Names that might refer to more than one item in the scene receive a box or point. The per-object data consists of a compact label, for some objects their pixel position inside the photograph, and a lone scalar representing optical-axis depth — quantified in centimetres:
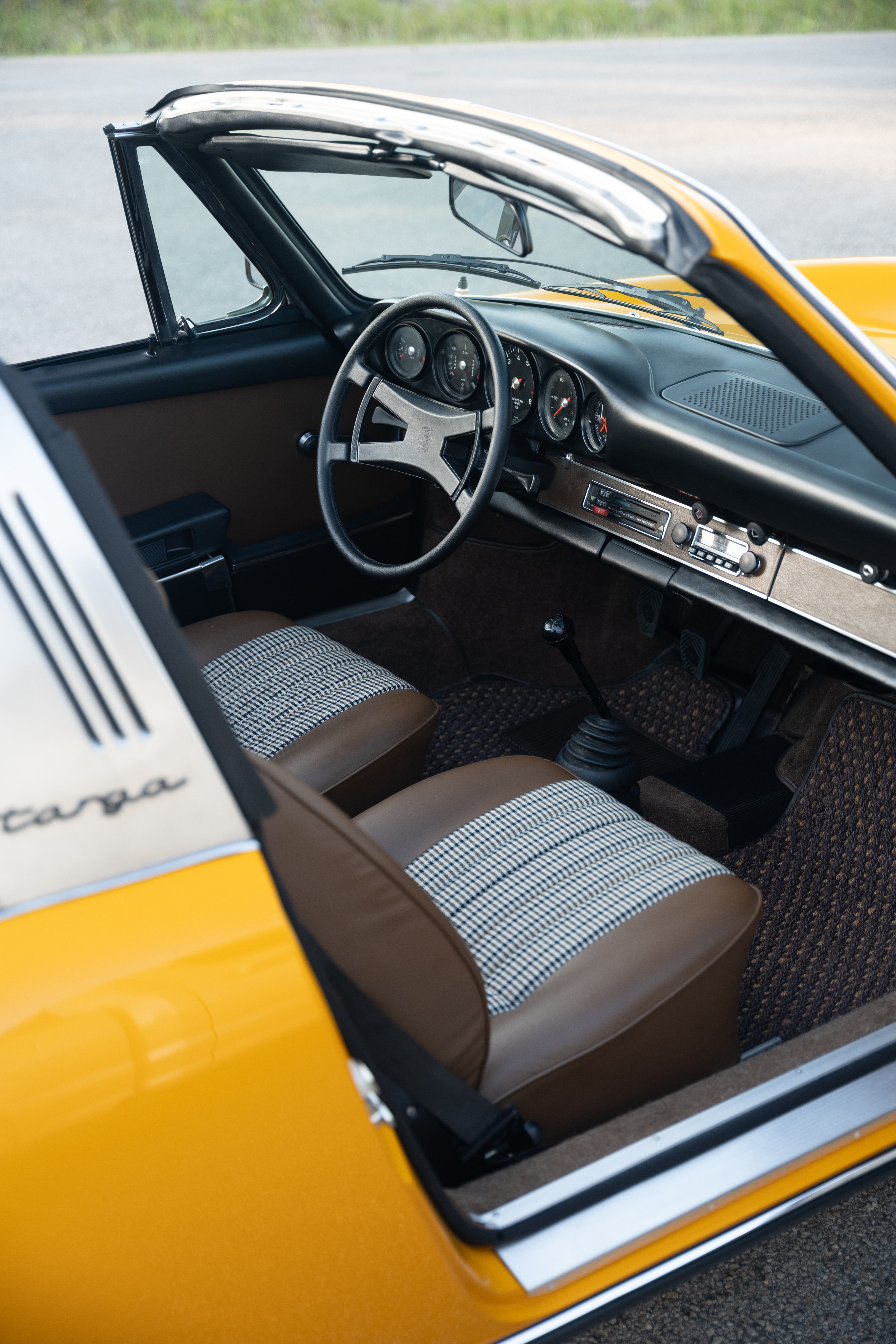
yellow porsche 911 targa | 91
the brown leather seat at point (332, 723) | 208
